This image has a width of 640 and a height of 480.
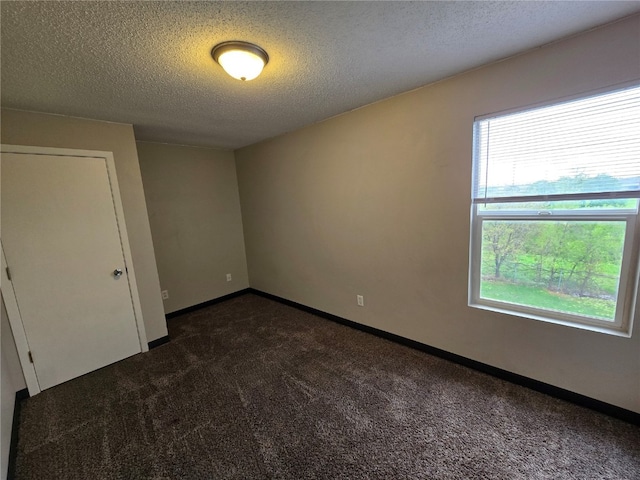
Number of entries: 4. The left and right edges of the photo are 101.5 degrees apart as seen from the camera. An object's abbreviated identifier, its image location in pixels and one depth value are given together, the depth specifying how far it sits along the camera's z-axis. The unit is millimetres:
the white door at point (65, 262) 2082
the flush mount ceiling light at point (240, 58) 1400
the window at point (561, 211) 1507
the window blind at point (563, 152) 1469
